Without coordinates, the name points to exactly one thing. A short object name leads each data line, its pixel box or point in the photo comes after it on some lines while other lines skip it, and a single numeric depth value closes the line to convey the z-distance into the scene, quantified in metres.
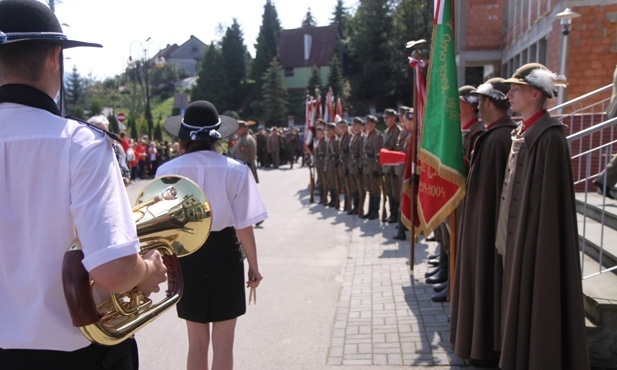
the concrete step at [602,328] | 3.66
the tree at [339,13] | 88.66
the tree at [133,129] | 31.64
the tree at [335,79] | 54.09
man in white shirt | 1.56
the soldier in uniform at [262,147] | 26.59
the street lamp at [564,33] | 10.97
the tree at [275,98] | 56.25
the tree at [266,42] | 66.16
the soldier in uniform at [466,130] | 4.92
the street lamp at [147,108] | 27.35
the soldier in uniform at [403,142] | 8.98
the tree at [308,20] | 108.38
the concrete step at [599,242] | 4.39
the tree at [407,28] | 50.22
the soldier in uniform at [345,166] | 12.22
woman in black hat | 3.26
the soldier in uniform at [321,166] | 13.73
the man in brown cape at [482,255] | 3.81
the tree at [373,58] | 50.88
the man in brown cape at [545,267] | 3.19
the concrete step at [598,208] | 5.30
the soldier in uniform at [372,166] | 10.94
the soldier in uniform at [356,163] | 11.56
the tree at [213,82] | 62.47
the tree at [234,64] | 65.29
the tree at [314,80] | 55.80
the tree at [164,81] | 76.19
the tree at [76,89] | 59.10
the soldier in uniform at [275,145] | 25.45
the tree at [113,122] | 34.40
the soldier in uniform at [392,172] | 10.13
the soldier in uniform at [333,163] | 12.96
